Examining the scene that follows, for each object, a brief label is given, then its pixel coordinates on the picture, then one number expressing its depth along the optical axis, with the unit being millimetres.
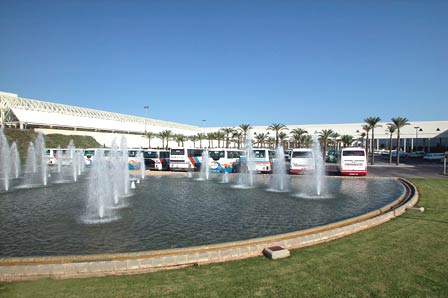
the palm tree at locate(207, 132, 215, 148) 79500
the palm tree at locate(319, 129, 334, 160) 69125
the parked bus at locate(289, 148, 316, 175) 25578
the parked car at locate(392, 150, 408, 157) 72425
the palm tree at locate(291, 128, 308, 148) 70250
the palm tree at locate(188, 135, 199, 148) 83438
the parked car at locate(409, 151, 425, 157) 68650
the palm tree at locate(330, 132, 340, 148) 81712
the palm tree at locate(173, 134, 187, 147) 79875
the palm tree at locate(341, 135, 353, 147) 65469
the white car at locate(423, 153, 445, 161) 54797
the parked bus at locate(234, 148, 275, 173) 27484
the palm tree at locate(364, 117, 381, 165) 47500
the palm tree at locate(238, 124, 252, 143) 67244
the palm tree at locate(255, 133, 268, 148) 79000
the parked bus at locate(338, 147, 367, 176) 24312
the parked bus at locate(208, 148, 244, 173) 29031
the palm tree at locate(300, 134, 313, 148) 83650
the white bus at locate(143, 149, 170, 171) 33531
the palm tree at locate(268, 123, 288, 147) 65962
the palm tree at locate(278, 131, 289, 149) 74506
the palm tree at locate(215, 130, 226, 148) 77400
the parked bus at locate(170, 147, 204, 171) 29750
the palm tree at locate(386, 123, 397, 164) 45969
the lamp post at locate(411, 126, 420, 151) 86562
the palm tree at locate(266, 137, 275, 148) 86225
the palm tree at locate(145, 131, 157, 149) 78200
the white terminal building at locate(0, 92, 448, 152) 67750
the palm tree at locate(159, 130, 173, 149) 74062
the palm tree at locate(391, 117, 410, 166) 44444
